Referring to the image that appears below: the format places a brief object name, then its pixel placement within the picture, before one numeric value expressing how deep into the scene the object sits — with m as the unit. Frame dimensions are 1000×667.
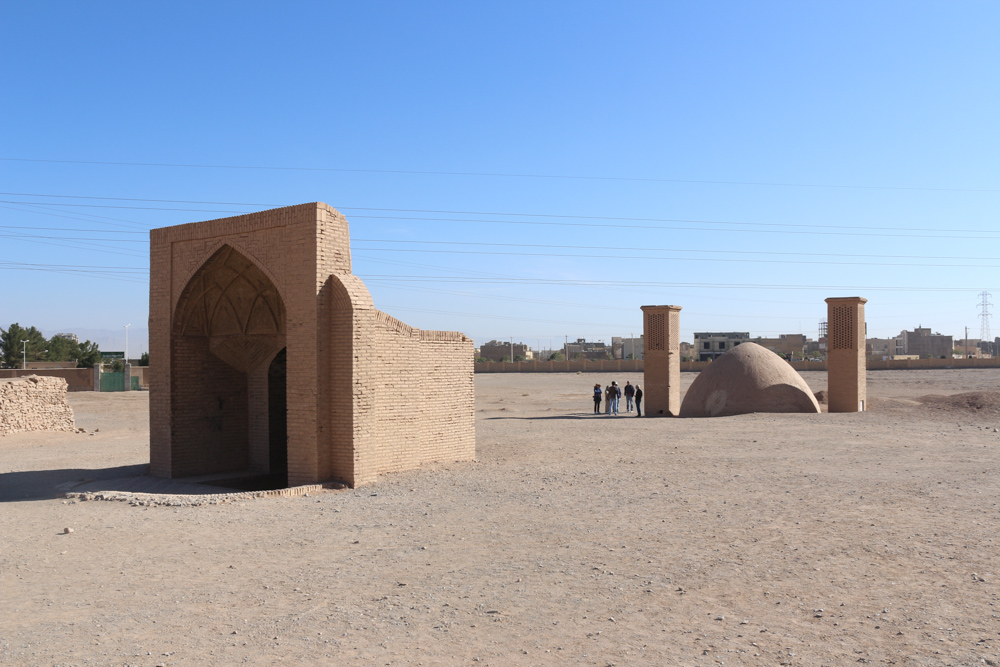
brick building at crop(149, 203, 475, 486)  11.21
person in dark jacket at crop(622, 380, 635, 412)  26.73
